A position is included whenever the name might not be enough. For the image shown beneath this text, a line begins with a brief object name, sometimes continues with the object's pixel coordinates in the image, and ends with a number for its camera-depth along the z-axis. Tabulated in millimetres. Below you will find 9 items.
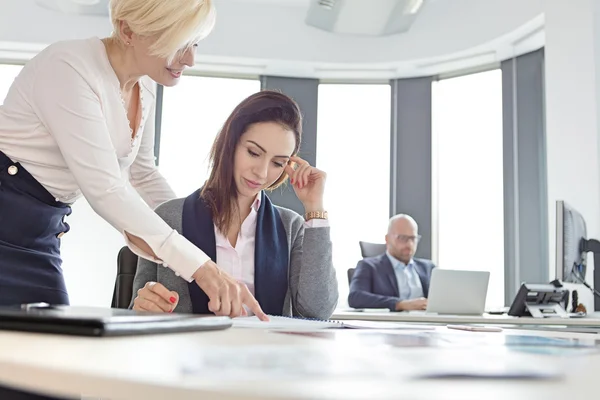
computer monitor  3057
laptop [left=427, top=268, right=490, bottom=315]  3174
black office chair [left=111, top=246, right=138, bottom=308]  2024
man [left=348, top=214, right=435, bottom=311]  4531
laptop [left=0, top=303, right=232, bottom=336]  594
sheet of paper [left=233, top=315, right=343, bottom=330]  926
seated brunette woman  1759
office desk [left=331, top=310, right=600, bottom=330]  2660
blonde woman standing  1151
